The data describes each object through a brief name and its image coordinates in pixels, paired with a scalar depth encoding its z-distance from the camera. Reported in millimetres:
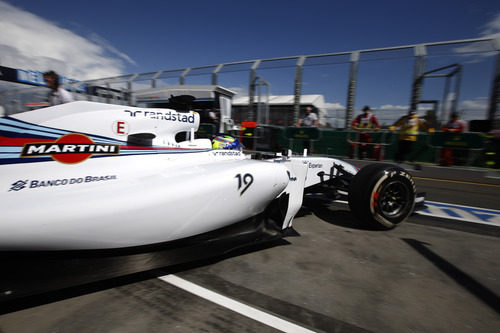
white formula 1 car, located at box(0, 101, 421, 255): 1579
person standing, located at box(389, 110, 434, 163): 7000
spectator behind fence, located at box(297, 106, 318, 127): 9484
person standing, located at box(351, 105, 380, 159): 8453
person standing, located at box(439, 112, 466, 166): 7125
